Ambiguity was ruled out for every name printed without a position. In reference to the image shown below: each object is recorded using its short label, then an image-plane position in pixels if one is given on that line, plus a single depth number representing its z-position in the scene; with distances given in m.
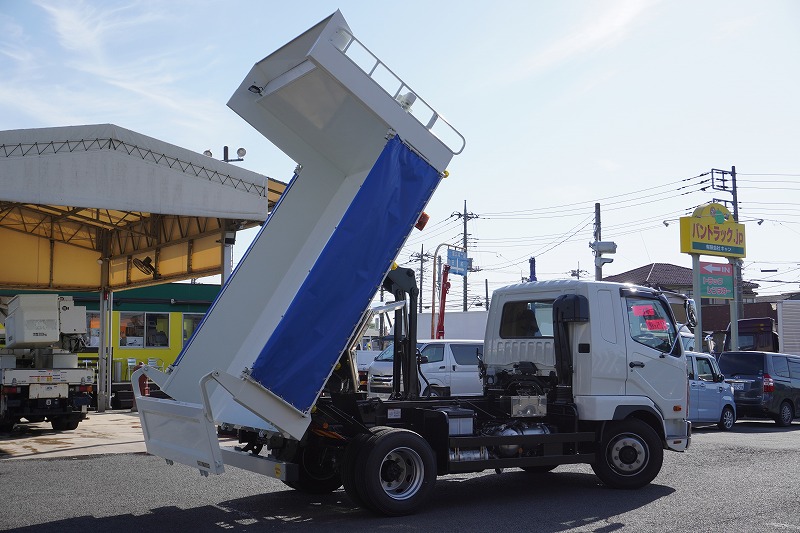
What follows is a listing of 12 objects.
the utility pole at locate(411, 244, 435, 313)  58.09
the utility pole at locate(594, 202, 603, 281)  39.63
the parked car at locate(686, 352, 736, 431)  18.09
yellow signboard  30.75
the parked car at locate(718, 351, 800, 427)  20.44
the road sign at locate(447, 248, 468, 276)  30.98
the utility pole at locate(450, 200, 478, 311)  55.75
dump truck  7.24
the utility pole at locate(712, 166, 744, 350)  42.56
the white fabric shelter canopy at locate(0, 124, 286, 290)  13.54
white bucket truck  15.91
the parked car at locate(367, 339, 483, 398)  18.30
